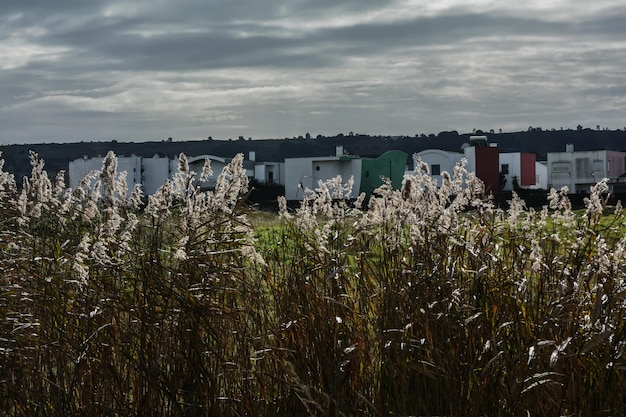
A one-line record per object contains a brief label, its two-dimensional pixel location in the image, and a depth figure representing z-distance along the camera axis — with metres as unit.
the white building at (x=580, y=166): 69.19
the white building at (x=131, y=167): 64.94
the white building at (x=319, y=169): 55.25
